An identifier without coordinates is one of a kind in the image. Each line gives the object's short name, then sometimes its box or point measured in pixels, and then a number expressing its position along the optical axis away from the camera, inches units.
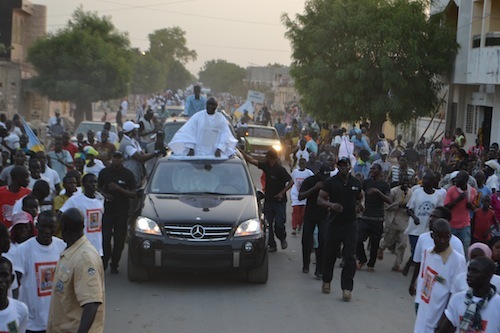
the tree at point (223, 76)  5561.0
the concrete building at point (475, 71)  980.6
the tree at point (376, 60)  1160.8
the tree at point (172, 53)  5123.0
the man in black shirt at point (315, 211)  478.9
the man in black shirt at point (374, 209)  502.0
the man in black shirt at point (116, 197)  464.1
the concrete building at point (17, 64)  1745.8
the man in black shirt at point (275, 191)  538.3
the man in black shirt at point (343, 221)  425.7
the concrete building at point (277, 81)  3430.1
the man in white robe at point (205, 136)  550.3
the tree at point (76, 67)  1716.3
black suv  435.8
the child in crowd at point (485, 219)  464.1
